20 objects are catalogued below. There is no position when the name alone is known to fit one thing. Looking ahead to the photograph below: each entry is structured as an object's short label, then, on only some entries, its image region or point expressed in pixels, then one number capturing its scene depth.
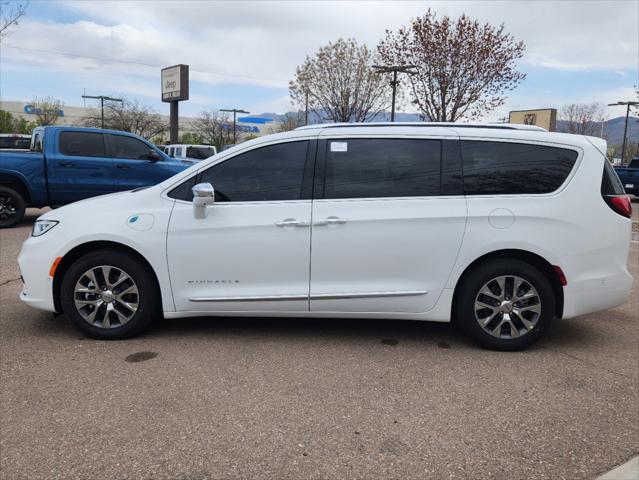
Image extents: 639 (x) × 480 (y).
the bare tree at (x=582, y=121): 60.35
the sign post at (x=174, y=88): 29.16
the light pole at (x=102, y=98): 50.72
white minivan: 4.14
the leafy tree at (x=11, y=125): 47.31
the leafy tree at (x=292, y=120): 55.31
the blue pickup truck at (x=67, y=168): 10.23
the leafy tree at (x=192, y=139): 61.34
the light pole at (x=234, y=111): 57.92
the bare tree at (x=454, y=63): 24.33
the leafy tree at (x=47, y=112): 58.79
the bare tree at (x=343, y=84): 31.30
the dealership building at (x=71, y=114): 68.00
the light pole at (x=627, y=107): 40.61
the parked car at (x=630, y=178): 21.24
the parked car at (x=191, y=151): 22.33
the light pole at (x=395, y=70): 23.78
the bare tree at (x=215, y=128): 64.11
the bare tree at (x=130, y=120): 55.81
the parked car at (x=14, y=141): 19.70
